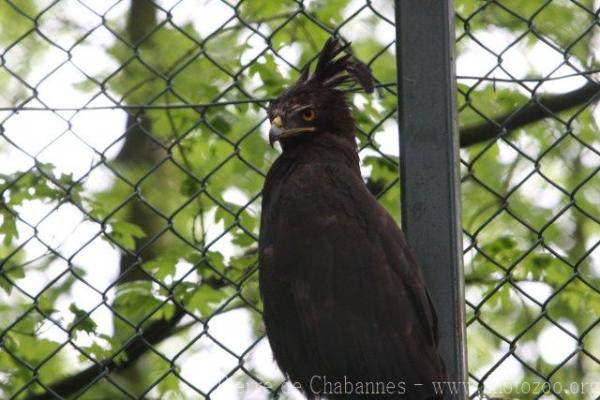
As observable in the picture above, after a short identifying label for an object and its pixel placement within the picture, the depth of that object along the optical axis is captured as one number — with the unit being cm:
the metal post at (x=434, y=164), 703
